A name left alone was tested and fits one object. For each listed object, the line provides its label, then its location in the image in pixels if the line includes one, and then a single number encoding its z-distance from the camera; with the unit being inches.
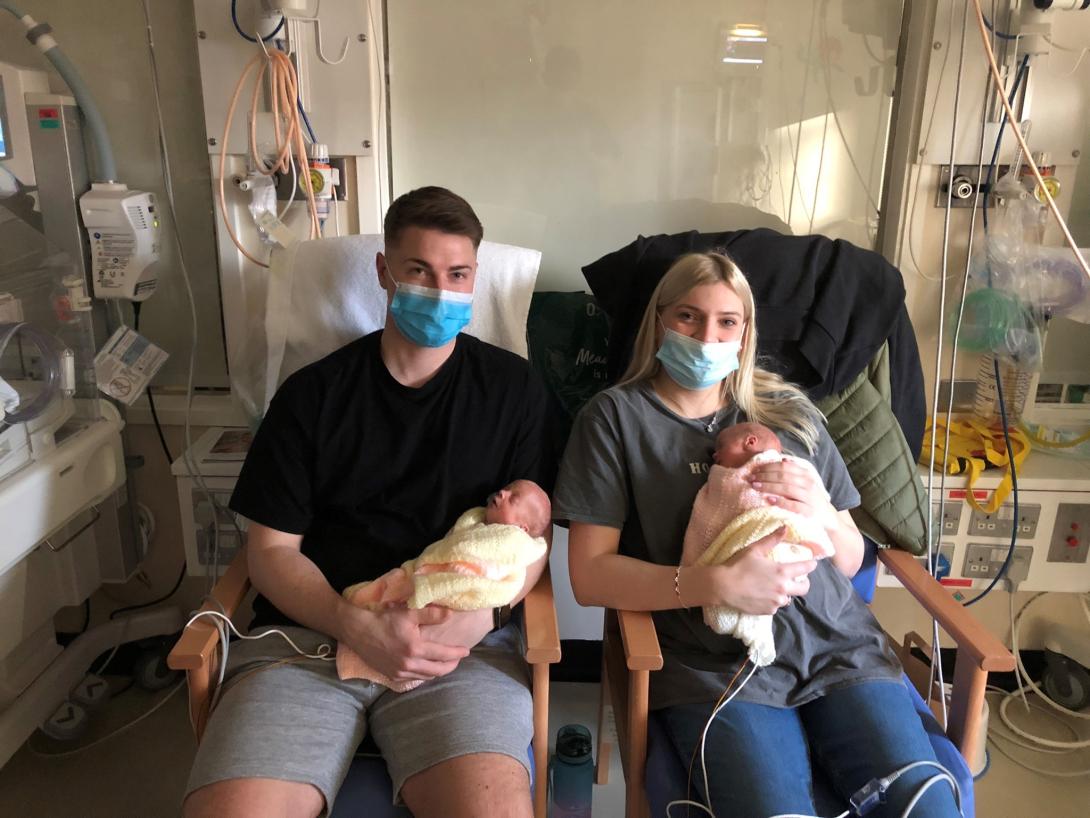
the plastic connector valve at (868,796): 51.1
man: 54.3
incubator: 68.7
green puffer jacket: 70.5
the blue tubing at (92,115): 76.5
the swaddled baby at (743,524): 56.8
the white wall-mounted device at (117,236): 79.1
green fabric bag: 83.4
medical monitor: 72.3
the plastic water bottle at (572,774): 73.9
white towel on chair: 73.5
